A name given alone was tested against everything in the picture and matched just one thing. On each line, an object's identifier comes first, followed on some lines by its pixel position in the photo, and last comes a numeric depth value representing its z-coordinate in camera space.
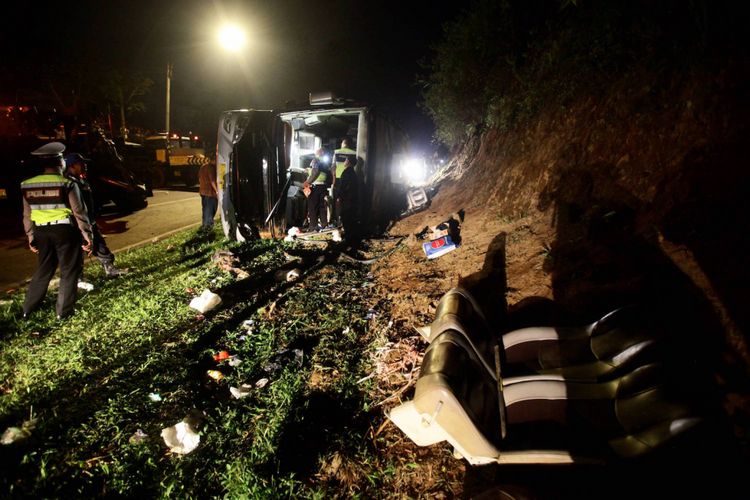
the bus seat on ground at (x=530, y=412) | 1.56
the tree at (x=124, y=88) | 21.27
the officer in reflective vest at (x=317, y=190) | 6.95
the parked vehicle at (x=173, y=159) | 17.56
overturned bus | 6.09
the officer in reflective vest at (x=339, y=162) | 6.89
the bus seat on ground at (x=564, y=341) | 1.88
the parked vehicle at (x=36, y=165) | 9.14
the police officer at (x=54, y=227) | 3.68
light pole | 22.81
